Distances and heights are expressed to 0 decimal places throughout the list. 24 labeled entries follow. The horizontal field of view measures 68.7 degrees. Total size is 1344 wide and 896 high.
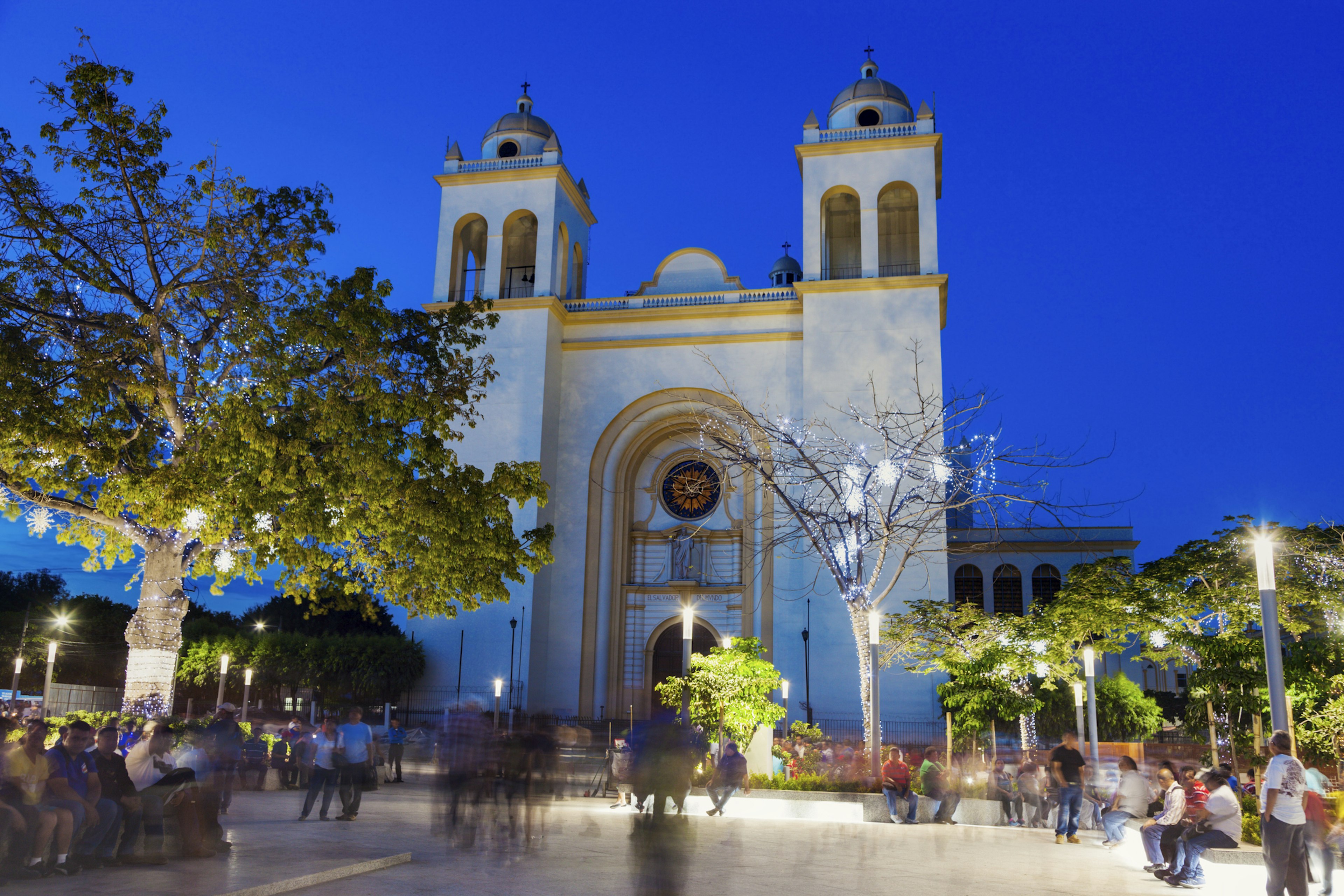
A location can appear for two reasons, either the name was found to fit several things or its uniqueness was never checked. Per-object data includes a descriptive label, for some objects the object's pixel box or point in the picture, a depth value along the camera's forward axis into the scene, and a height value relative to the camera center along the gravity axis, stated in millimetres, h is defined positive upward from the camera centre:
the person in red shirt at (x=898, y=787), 13812 -1595
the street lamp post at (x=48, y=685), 20047 -684
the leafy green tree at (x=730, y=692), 15641 -390
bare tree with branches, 18422 +4094
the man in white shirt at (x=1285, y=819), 7082 -987
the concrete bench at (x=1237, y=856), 9227 -1632
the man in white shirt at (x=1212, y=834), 8711 -1363
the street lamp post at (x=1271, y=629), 8086 +422
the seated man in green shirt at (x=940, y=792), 14055 -1681
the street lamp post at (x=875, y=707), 14672 -532
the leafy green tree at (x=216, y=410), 11570 +3052
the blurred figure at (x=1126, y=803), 11047 -1402
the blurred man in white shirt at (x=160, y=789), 7840 -1081
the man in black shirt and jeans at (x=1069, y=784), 11703 -1269
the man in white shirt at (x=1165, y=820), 9070 -1298
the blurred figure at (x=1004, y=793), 14266 -1727
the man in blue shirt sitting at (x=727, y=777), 13727 -1502
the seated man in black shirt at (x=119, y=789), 7625 -1033
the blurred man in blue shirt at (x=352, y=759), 11328 -1122
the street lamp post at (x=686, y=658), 14383 +119
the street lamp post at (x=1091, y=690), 15430 -226
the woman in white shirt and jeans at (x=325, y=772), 11273 -1268
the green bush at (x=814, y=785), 15659 -1814
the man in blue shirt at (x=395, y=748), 19422 -1716
